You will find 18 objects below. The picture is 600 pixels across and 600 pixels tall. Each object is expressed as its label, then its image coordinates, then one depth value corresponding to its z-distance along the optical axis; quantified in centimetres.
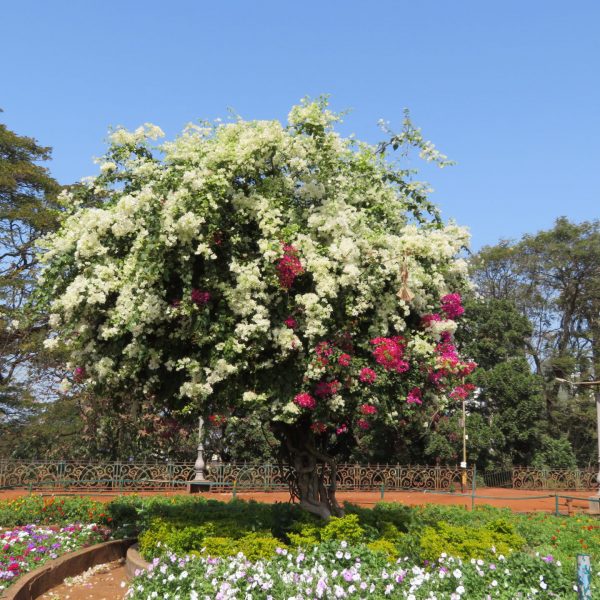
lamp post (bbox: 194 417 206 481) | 2389
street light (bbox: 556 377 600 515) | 1937
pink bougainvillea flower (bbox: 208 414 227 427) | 899
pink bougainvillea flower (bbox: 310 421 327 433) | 863
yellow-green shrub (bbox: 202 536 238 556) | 800
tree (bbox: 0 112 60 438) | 2697
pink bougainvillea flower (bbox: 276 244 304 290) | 826
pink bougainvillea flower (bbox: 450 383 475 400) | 967
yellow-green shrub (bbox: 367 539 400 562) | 761
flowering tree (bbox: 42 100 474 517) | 823
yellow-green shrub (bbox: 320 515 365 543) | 796
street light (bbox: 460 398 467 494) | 2957
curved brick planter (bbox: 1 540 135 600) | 785
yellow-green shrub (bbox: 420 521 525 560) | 741
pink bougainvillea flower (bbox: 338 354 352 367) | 819
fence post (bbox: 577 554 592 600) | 524
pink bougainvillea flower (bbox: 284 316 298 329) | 841
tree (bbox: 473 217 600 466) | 3884
